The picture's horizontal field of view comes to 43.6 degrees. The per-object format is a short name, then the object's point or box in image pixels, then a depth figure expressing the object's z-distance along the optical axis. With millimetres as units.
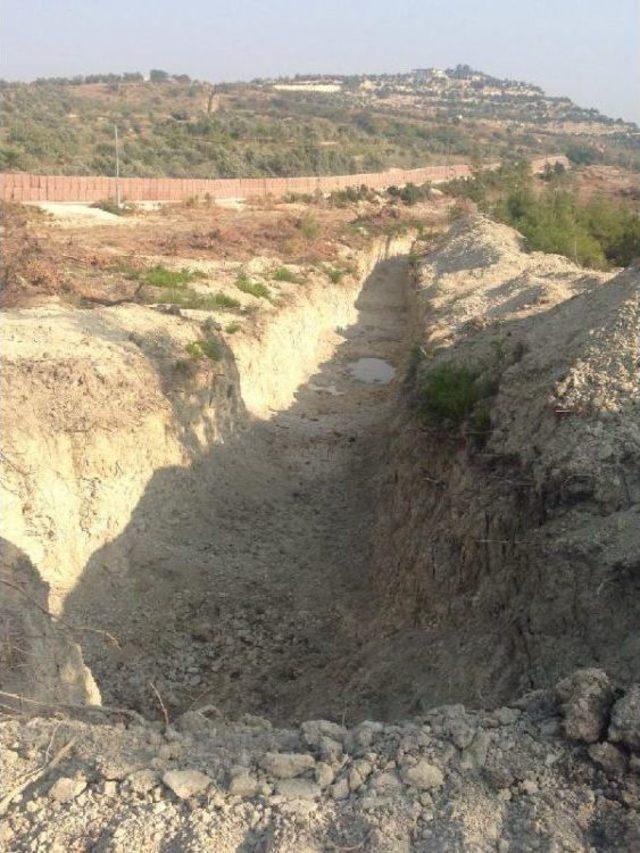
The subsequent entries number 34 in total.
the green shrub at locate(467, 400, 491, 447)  8914
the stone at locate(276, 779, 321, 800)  4160
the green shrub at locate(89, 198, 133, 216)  32656
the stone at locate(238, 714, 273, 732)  5570
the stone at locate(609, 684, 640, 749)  4172
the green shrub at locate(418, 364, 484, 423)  9703
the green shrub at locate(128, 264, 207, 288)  17266
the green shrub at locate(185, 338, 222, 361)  13031
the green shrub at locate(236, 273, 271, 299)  18484
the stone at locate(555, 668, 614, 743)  4332
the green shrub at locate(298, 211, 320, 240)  27147
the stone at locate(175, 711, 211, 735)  4995
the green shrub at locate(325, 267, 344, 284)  23553
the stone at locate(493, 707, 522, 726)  4613
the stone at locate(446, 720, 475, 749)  4438
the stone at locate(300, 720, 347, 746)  4645
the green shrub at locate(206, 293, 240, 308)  16594
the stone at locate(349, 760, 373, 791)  4230
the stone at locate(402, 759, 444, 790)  4211
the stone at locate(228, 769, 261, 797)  4172
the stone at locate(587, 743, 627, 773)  4172
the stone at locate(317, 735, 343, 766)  4410
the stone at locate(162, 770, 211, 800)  4148
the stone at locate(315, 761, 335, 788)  4246
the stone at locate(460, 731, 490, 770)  4320
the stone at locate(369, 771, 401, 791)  4203
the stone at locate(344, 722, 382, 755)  4531
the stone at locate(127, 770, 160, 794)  4191
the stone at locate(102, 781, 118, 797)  4180
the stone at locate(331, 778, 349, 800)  4168
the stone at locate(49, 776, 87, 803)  4160
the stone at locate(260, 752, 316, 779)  4316
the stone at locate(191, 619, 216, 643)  9391
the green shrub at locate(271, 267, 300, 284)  20688
